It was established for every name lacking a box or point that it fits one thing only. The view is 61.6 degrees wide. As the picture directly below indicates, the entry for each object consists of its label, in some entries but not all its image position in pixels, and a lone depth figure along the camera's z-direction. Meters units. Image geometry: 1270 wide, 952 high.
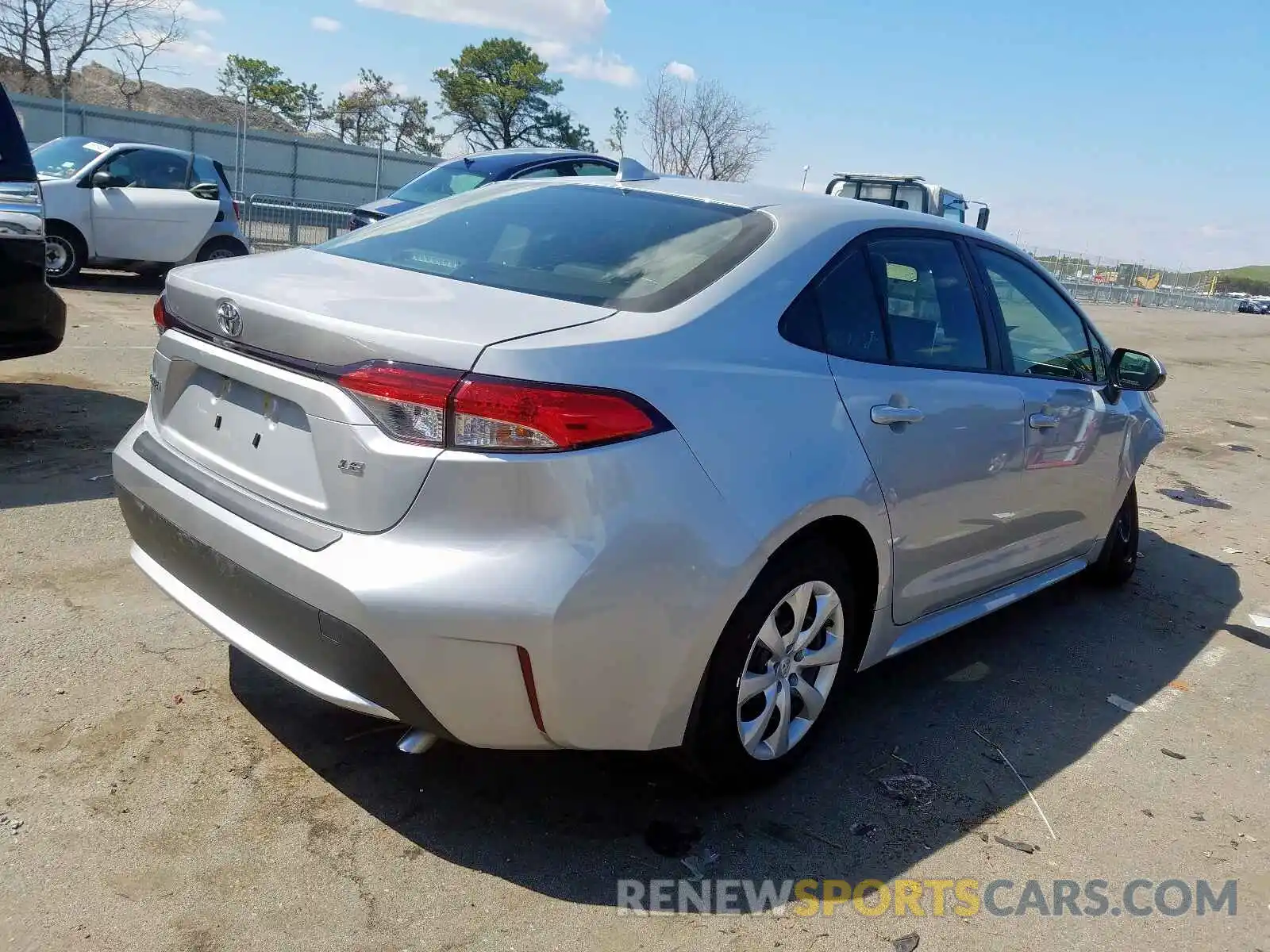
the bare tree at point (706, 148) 40.12
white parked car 12.11
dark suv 5.42
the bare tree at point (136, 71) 34.09
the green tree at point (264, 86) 66.25
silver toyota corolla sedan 2.34
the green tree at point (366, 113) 62.22
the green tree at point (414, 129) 61.97
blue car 11.12
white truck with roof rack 17.84
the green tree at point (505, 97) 59.81
